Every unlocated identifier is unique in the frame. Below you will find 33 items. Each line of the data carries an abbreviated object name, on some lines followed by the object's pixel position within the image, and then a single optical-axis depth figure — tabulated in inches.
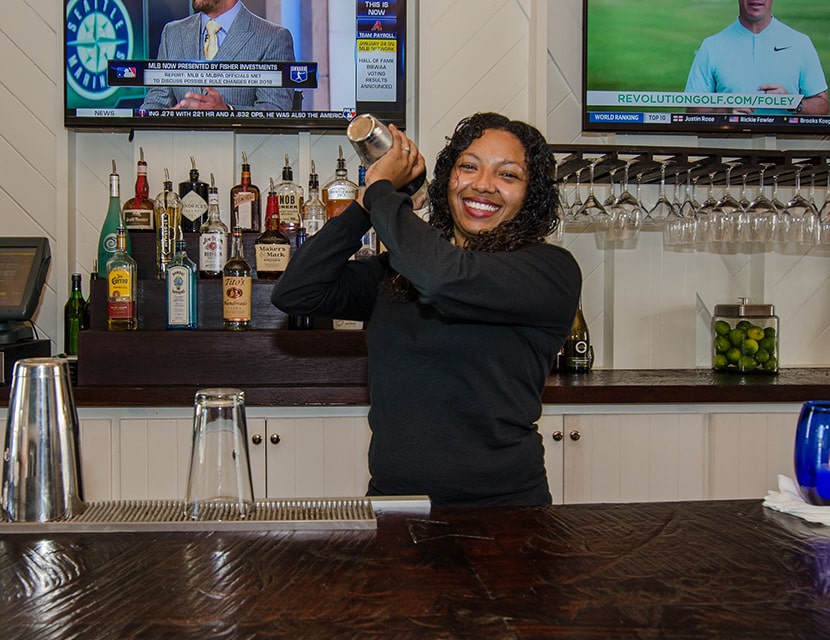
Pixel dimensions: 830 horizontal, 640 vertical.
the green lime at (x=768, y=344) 115.0
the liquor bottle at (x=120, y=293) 99.7
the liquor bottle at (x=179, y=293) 100.7
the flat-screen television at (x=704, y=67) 116.8
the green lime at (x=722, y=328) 118.9
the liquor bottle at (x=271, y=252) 104.5
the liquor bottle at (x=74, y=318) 113.2
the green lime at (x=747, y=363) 115.6
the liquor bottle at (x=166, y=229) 104.4
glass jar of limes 115.3
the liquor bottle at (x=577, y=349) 114.5
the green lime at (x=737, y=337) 116.3
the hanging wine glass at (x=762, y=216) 101.9
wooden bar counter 29.3
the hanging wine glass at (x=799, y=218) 102.9
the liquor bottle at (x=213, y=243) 104.0
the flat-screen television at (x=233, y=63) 112.0
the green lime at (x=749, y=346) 115.4
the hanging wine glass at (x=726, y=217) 101.9
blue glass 41.1
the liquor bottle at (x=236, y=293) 100.7
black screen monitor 99.4
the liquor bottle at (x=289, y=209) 109.3
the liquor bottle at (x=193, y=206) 108.9
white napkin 42.6
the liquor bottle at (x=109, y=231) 110.0
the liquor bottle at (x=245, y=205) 110.2
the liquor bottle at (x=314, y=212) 107.3
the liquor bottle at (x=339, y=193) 110.3
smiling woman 53.2
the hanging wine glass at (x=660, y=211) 101.9
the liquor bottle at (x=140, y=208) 107.8
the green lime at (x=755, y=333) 115.7
